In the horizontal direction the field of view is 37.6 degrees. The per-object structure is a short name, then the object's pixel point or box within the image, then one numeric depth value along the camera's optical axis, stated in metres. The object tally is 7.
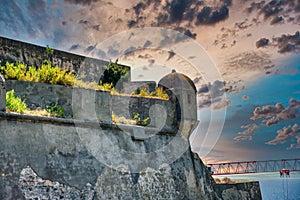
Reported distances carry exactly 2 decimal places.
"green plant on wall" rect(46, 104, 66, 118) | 13.18
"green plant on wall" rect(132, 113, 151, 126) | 16.18
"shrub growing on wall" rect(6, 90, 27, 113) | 12.03
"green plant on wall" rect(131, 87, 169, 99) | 17.39
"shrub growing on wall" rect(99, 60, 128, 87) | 20.58
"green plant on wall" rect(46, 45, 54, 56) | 18.33
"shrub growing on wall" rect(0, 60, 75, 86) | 14.39
